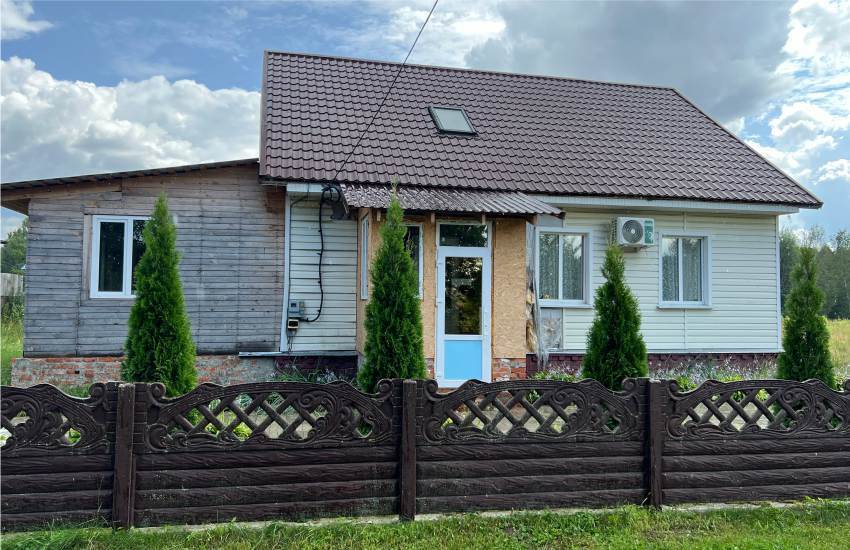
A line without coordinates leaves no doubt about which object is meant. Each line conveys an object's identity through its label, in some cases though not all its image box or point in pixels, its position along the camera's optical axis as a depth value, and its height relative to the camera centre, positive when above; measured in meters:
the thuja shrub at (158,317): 5.98 -0.10
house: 8.95 +1.28
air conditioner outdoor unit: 10.60 +1.48
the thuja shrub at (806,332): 6.08 -0.16
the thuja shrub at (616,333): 6.45 -0.22
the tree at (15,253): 42.62 +3.92
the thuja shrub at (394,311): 6.23 +0.00
